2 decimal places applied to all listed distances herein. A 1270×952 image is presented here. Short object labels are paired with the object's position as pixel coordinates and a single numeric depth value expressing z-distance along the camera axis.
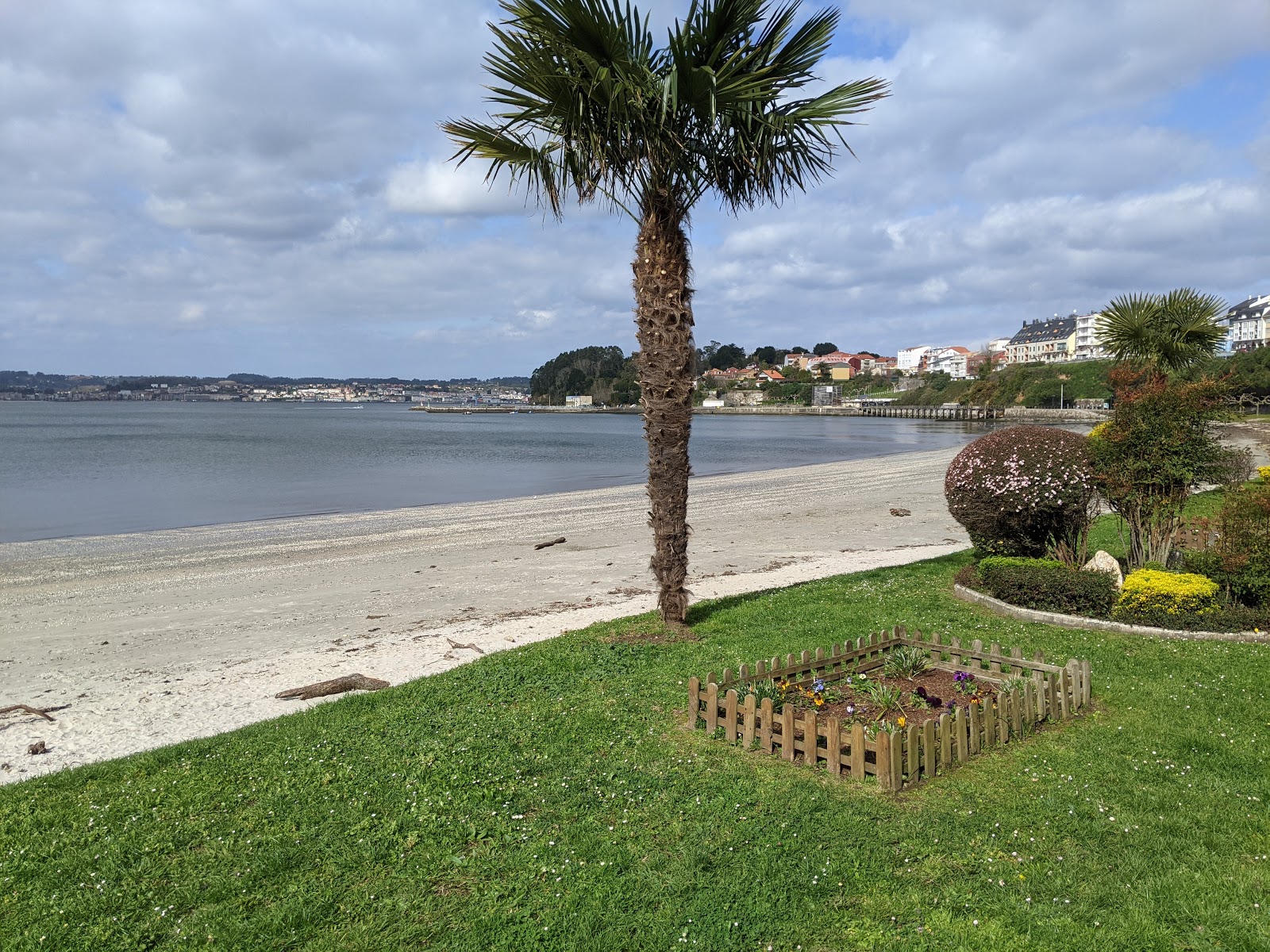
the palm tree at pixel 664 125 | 8.54
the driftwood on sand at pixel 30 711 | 8.53
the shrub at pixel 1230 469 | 10.93
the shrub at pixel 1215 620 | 9.26
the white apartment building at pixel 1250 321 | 133.12
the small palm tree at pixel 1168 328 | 20.09
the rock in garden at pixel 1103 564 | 10.91
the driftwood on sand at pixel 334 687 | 8.88
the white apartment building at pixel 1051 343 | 178.62
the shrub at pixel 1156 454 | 10.91
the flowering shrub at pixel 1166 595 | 9.52
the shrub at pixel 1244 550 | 9.64
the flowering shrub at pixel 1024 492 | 11.91
